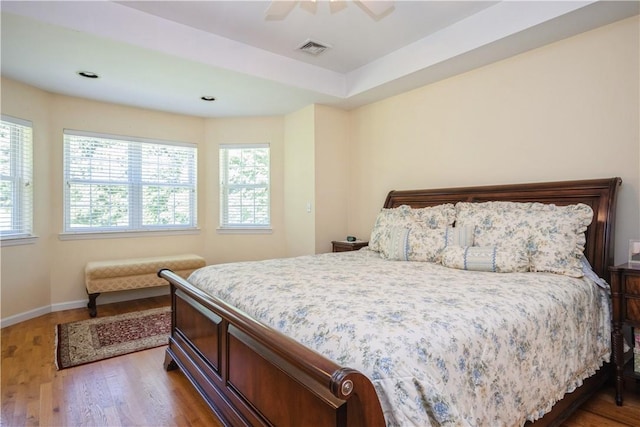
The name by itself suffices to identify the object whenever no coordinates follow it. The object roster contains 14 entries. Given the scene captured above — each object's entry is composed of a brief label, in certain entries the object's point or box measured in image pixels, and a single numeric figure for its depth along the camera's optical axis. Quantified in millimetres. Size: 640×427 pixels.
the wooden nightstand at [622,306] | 2004
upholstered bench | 3852
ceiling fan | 2215
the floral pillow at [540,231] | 2207
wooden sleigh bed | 1008
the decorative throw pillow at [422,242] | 2674
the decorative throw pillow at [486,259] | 2289
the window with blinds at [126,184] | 4195
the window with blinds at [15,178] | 3533
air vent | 3284
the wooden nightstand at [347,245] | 3994
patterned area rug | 2805
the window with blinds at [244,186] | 5047
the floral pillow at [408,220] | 2998
